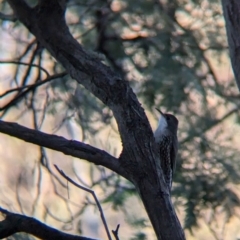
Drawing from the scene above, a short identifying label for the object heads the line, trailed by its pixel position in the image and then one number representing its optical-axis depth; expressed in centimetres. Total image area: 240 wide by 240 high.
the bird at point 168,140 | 1088
